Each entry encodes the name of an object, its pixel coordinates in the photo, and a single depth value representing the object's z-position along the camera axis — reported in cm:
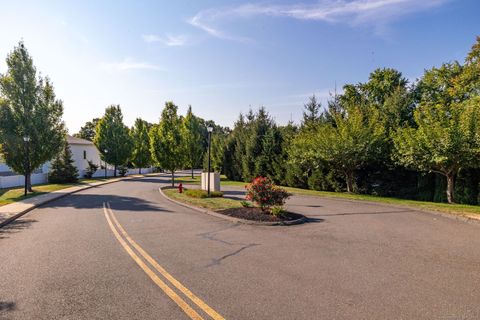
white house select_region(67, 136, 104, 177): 5344
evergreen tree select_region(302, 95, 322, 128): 3359
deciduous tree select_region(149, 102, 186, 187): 3120
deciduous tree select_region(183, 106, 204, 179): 4268
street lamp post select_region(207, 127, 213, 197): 2022
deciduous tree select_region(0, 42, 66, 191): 2559
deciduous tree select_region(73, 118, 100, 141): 10243
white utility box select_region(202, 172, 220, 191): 2341
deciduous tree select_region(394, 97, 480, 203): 1736
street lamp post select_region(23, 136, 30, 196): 2227
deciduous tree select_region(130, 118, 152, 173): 5678
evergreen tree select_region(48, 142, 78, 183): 3603
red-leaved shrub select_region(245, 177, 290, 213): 1338
